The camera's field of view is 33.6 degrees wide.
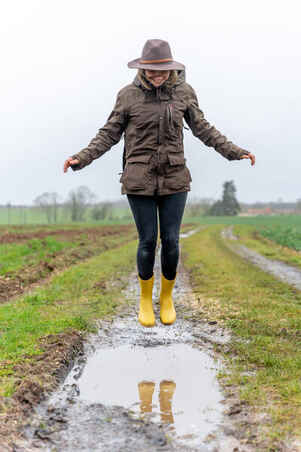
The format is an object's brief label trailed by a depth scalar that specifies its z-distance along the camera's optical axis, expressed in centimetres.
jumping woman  472
